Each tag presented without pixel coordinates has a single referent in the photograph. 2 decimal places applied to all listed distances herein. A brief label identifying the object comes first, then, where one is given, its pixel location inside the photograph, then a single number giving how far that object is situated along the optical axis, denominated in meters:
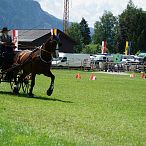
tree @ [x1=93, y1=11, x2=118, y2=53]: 155.38
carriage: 19.59
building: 86.56
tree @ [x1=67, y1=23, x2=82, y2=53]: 127.00
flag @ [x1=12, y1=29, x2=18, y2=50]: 50.25
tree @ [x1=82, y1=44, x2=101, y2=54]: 124.78
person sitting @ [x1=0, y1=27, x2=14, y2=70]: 19.41
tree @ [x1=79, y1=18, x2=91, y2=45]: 148.00
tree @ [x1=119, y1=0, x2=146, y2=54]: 121.88
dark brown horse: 18.33
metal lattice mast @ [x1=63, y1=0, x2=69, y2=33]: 111.14
